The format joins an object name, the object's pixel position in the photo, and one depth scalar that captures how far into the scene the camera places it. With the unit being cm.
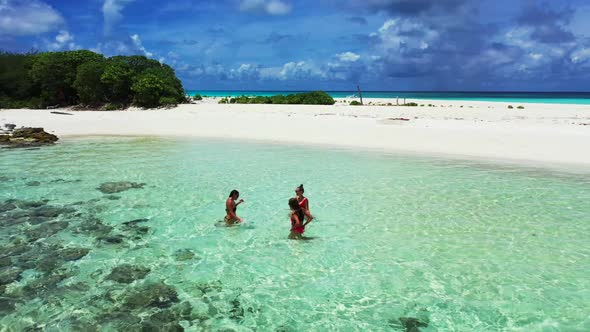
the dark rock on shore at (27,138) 2695
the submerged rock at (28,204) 1345
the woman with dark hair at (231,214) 1159
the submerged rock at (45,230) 1078
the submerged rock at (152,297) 746
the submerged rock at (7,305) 719
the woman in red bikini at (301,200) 1140
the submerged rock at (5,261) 905
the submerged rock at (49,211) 1255
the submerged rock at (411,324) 678
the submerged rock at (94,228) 1117
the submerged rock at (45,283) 790
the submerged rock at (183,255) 955
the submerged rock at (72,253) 945
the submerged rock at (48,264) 887
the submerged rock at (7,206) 1320
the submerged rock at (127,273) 845
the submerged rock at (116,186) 1559
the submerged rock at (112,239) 1053
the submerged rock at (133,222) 1187
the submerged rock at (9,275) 829
